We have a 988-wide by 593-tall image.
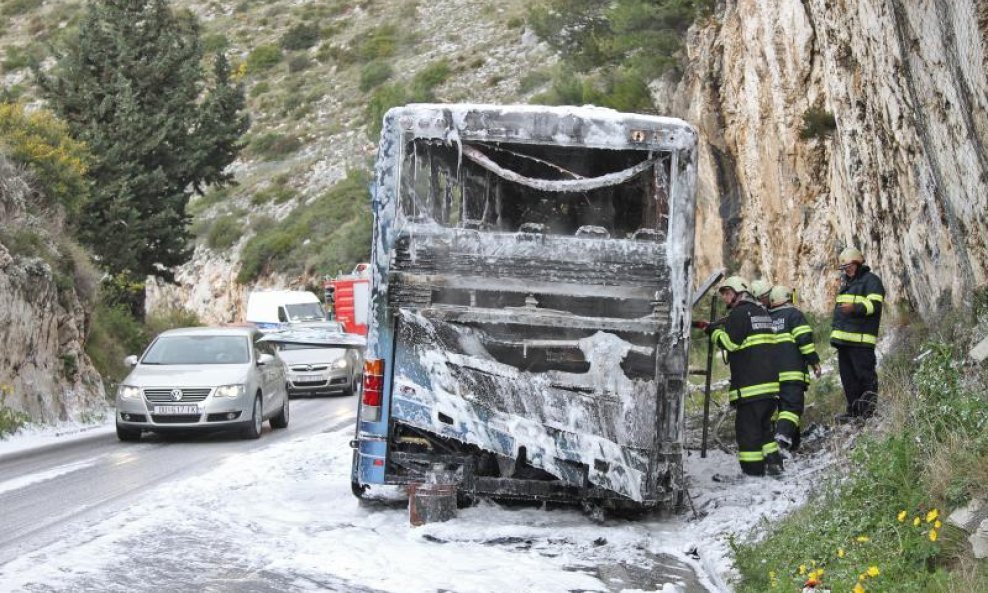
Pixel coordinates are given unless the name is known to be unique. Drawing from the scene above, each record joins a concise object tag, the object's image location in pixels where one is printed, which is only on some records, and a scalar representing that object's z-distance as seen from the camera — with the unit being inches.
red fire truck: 1486.2
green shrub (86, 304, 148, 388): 997.2
